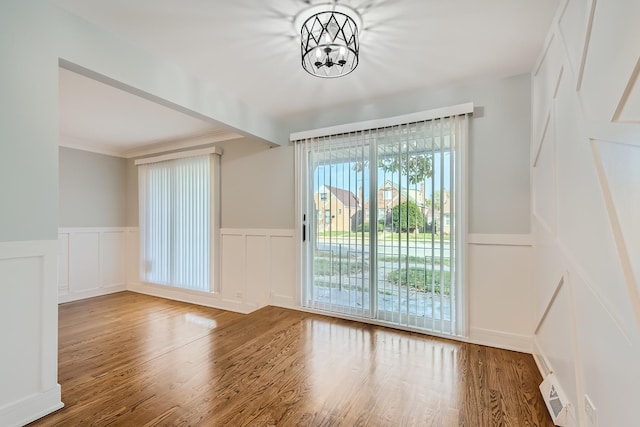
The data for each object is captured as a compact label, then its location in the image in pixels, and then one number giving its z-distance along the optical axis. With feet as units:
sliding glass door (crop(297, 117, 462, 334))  9.16
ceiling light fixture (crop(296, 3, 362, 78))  5.90
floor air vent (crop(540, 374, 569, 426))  5.19
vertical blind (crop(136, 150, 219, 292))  14.11
